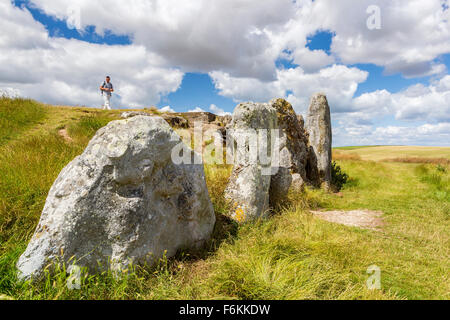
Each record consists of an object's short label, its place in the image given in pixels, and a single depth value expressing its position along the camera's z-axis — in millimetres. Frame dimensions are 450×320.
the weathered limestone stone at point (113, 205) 2801
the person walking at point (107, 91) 18409
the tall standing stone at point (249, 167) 4992
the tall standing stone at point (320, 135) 10375
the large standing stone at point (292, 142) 8945
